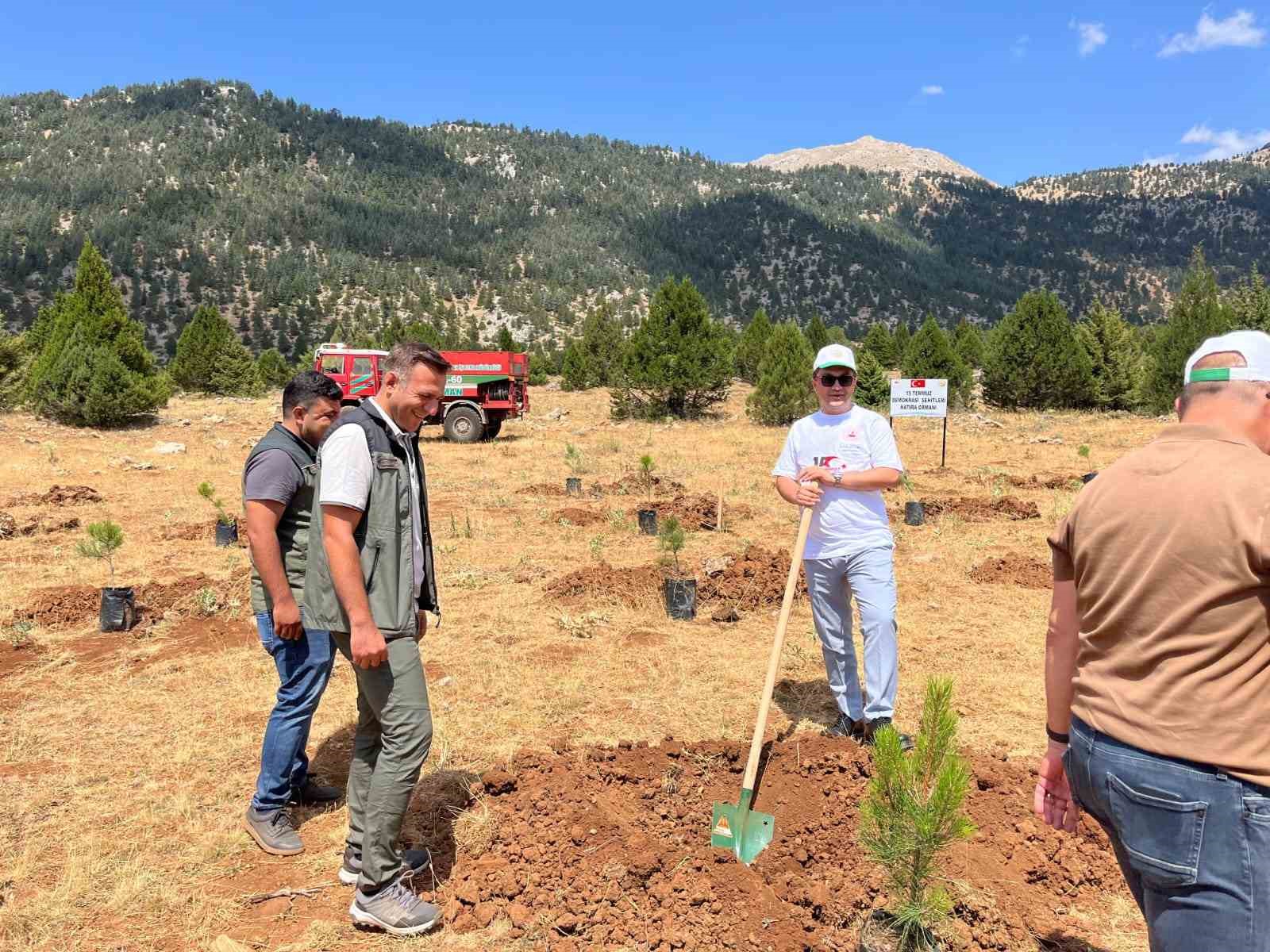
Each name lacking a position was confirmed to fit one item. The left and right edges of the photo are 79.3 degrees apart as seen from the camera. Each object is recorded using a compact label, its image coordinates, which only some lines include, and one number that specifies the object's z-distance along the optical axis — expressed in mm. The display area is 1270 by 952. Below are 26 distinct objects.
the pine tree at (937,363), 26547
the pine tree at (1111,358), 24469
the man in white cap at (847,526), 3705
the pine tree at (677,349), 23047
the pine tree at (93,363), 18484
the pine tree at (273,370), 37681
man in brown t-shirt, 1395
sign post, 14211
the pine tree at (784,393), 22016
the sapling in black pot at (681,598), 6449
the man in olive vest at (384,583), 2439
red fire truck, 17938
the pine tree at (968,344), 36312
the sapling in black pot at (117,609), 6059
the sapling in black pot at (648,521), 9328
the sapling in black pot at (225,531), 8789
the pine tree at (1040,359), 24391
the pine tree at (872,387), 21906
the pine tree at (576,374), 36156
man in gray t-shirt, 3061
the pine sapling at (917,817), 2158
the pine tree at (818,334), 36716
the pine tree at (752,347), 35834
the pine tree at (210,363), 32125
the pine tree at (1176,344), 22438
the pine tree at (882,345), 41719
